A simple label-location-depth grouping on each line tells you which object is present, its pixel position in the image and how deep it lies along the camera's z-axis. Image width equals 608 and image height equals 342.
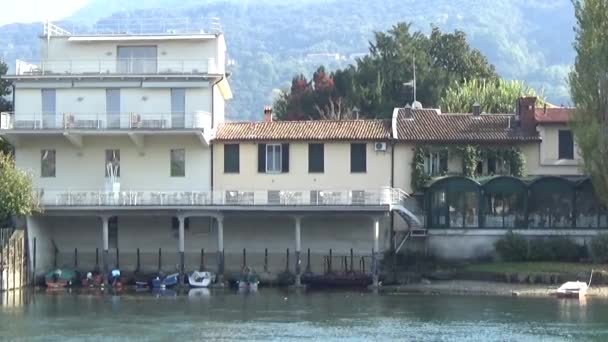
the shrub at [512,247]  65.44
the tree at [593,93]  64.56
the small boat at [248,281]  64.38
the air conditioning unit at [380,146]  68.88
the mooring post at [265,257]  68.19
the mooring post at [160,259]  68.68
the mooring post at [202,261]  68.00
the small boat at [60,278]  65.50
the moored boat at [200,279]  65.12
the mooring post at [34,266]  66.25
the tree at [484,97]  91.06
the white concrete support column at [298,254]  65.12
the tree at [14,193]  63.53
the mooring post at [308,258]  68.11
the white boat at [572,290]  58.97
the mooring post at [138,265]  68.66
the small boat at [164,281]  64.88
